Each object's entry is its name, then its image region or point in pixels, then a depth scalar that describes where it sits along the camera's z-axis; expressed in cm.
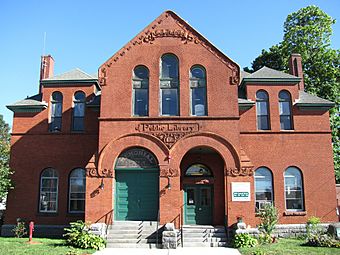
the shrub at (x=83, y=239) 1695
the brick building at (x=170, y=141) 1945
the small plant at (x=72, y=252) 1508
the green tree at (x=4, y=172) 2094
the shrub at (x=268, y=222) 1800
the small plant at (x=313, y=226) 1973
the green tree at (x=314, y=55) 3119
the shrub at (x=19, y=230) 2081
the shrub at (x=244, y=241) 1717
